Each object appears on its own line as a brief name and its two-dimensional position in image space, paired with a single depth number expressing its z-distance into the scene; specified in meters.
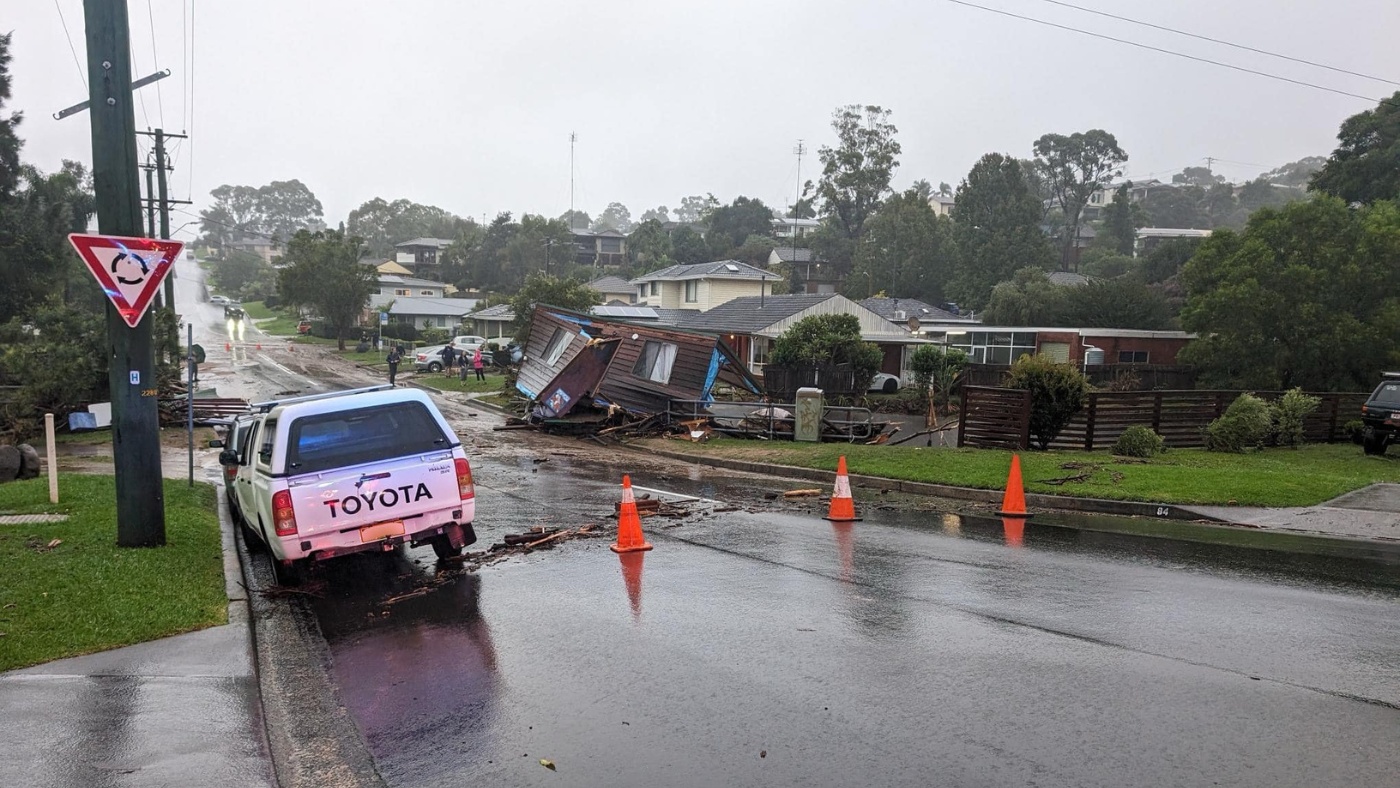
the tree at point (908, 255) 72.88
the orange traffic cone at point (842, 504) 12.60
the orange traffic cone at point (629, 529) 10.43
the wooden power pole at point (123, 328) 9.18
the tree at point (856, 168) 88.94
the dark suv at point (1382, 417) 19.69
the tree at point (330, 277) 61.62
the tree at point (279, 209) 197.25
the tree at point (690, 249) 94.00
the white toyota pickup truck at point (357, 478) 8.58
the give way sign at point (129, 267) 8.93
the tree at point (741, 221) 100.12
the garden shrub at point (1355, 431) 22.59
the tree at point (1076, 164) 93.25
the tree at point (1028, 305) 50.55
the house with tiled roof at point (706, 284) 60.09
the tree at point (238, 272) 132.75
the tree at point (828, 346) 34.66
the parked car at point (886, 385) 39.53
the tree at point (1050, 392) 18.88
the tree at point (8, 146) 30.92
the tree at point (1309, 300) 29.02
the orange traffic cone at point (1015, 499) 13.26
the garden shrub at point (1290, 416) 21.19
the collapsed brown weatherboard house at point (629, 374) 23.72
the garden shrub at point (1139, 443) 18.23
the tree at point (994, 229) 65.31
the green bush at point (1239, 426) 20.05
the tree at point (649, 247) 90.14
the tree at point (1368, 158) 40.22
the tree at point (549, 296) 39.69
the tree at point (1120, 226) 88.75
